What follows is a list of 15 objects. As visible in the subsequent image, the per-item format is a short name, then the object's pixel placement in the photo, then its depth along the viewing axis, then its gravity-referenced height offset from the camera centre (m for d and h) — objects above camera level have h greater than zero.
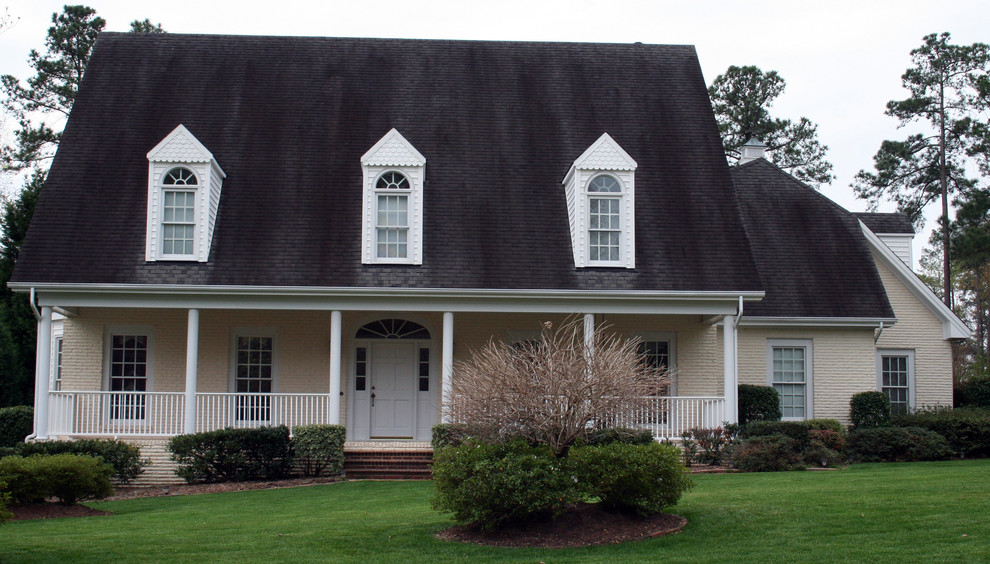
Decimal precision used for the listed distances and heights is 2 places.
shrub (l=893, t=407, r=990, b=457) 19.42 -1.40
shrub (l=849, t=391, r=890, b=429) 21.30 -1.10
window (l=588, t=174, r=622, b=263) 19.50 +2.84
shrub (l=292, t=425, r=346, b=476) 17.55 -1.61
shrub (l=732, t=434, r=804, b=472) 17.05 -1.71
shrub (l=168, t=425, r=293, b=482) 17.09 -1.72
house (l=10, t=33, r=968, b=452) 18.72 +2.28
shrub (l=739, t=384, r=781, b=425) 20.53 -0.94
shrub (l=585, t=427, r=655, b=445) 12.19 -1.13
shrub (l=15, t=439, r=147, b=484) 16.66 -1.65
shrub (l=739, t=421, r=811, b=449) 18.36 -1.32
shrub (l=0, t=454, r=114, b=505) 13.65 -1.75
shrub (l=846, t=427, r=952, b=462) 18.86 -1.67
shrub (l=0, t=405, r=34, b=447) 21.64 -1.55
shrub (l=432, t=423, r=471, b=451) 17.08 -1.41
